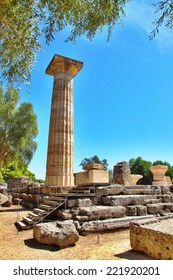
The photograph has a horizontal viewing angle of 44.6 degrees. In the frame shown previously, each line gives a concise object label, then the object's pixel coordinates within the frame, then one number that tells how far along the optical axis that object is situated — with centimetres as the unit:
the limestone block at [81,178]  1213
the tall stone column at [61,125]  1187
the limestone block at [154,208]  755
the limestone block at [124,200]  711
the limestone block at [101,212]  626
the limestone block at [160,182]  1614
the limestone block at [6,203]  1141
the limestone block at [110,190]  749
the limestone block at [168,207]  800
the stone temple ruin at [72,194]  620
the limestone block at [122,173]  977
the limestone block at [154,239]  344
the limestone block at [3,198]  1087
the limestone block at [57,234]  456
